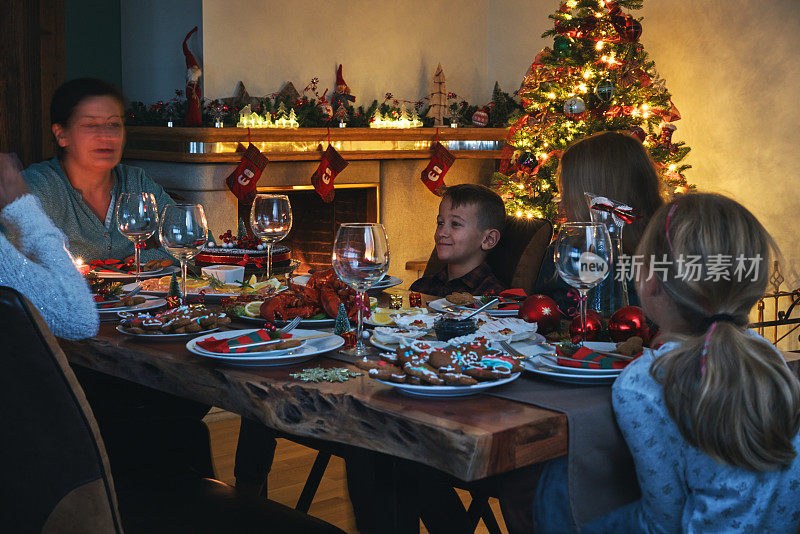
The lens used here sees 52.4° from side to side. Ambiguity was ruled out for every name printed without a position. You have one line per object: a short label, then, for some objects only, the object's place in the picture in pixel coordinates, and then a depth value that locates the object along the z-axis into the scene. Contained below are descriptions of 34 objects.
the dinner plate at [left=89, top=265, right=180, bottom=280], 2.03
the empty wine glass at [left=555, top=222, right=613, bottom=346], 1.30
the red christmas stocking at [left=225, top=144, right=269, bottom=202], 3.81
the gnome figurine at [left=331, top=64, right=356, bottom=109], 4.43
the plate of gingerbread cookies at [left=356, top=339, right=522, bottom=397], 1.04
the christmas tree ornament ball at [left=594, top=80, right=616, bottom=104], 3.95
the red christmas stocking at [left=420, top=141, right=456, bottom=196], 4.80
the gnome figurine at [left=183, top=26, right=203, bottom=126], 3.78
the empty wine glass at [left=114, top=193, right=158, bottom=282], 1.76
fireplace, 4.77
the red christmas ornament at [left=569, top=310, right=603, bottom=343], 1.35
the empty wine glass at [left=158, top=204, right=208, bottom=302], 1.65
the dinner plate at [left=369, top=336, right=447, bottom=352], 1.30
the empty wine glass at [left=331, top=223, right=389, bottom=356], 1.29
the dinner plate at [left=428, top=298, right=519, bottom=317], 1.61
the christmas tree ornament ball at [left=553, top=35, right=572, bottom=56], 4.05
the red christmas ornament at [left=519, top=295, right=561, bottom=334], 1.45
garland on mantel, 3.92
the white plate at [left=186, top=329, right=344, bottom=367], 1.20
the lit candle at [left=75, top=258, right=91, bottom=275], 1.89
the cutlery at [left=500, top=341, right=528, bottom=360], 1.23
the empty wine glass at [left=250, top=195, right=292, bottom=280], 1.86
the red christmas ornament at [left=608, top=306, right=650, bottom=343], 1.31
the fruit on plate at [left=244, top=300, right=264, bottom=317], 1.57
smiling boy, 2.53
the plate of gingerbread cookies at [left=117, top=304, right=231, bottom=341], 1.39
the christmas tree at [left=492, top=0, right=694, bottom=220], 4.00
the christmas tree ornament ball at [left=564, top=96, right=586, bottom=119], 3.95
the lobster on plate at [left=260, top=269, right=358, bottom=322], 1.52
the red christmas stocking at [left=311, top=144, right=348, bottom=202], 4.20
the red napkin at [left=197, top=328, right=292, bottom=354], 1.21
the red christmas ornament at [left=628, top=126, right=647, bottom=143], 3.89
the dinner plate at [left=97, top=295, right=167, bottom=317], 1.60
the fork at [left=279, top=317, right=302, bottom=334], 1.40
